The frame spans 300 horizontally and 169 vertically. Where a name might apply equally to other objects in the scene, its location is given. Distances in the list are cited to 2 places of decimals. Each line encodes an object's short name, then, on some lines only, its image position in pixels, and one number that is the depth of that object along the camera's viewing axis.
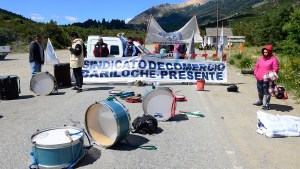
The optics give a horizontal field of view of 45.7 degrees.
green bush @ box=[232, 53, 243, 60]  28.05
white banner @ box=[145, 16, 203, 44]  17.66
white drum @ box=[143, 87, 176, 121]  8.23
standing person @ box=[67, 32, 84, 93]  12.14
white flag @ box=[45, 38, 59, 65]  15.83
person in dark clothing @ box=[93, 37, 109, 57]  15.27
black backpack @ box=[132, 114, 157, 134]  7.42
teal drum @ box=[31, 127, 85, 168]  5.32
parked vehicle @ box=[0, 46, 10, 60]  30.09
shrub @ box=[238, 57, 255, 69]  21.85
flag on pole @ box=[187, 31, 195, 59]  18.11
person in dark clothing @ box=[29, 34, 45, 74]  12.93
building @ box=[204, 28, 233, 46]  97.69
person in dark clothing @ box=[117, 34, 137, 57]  16.11
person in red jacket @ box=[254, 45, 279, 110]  9.75
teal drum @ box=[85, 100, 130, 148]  6.19
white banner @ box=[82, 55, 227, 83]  14.85
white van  16.20
